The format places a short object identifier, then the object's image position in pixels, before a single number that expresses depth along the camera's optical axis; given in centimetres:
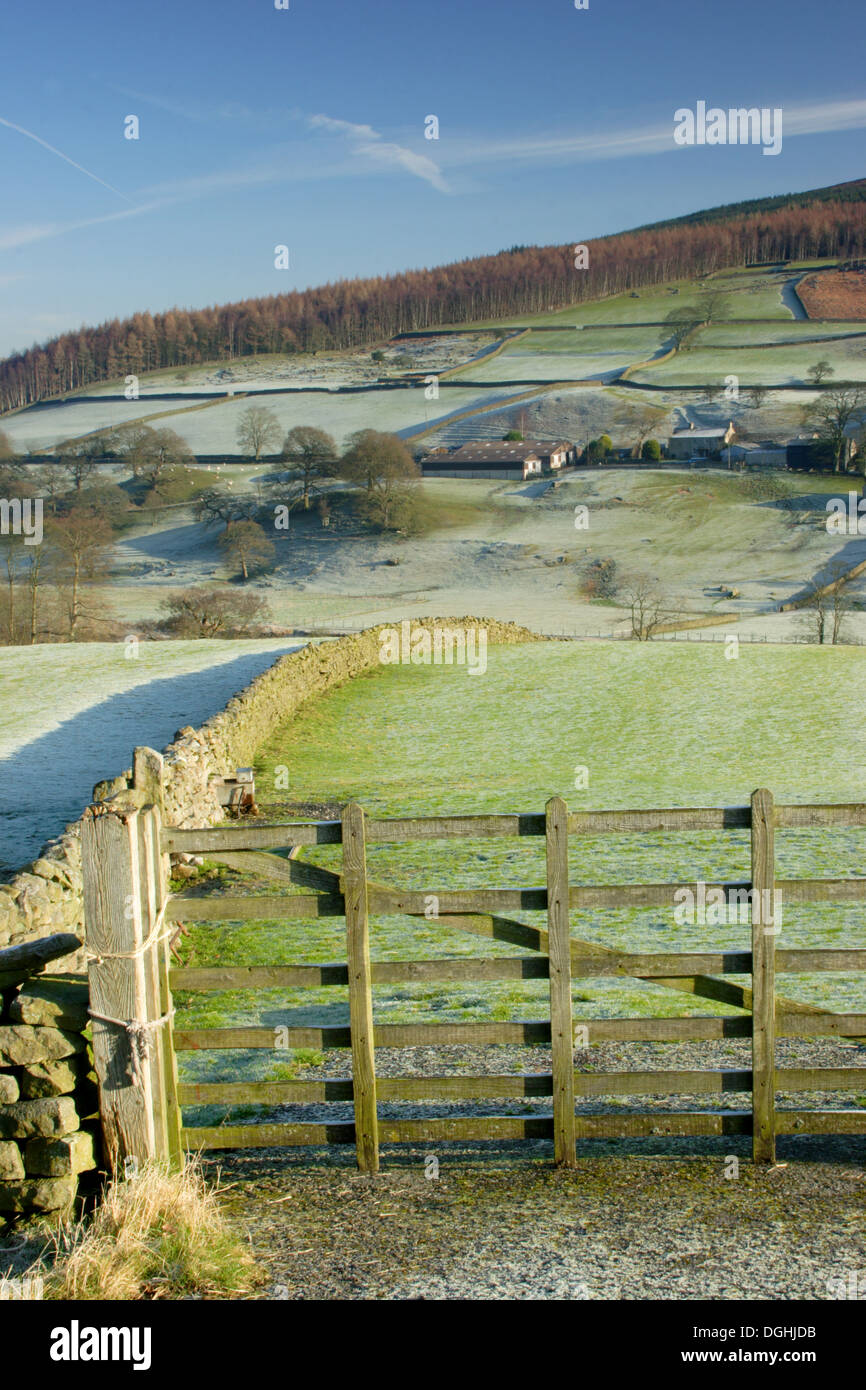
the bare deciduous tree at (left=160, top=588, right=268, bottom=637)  6322
